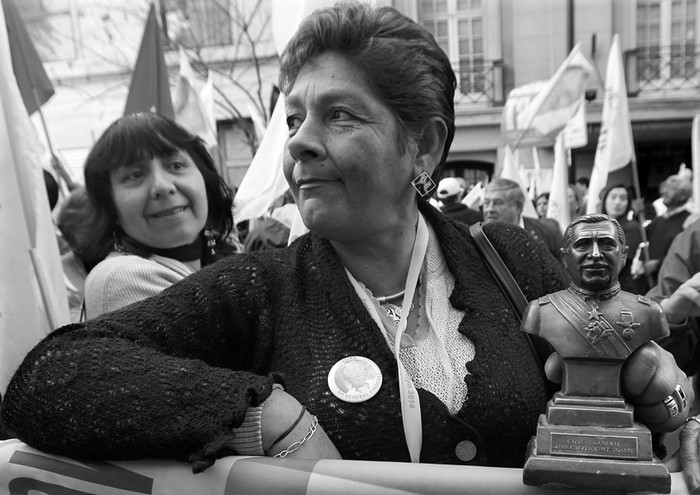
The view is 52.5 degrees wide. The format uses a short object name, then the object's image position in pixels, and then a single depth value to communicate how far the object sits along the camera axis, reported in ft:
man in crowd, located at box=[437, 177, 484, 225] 20.65
